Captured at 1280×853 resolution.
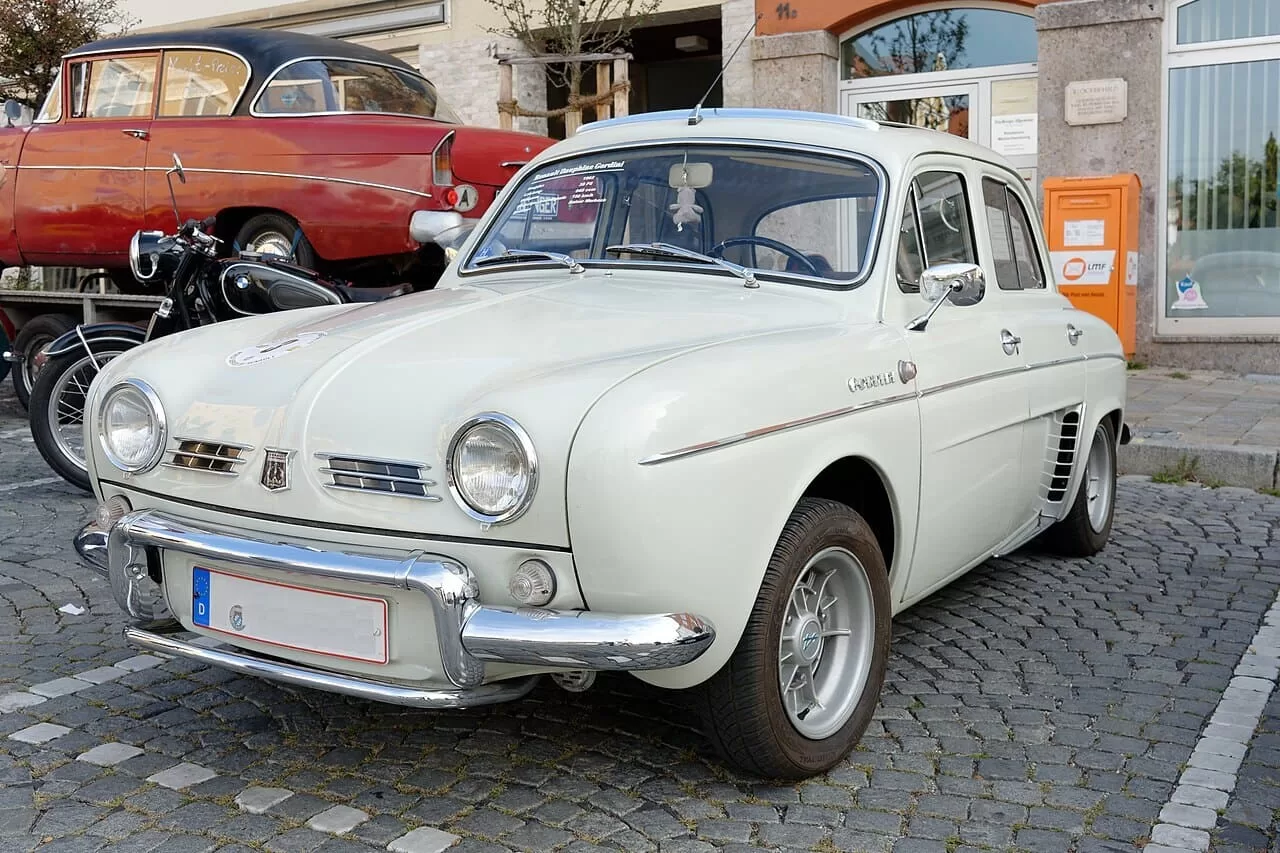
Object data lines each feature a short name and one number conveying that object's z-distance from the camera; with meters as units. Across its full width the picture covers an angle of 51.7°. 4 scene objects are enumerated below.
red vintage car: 7.76
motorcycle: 6.24
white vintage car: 2.71
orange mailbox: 10.83
